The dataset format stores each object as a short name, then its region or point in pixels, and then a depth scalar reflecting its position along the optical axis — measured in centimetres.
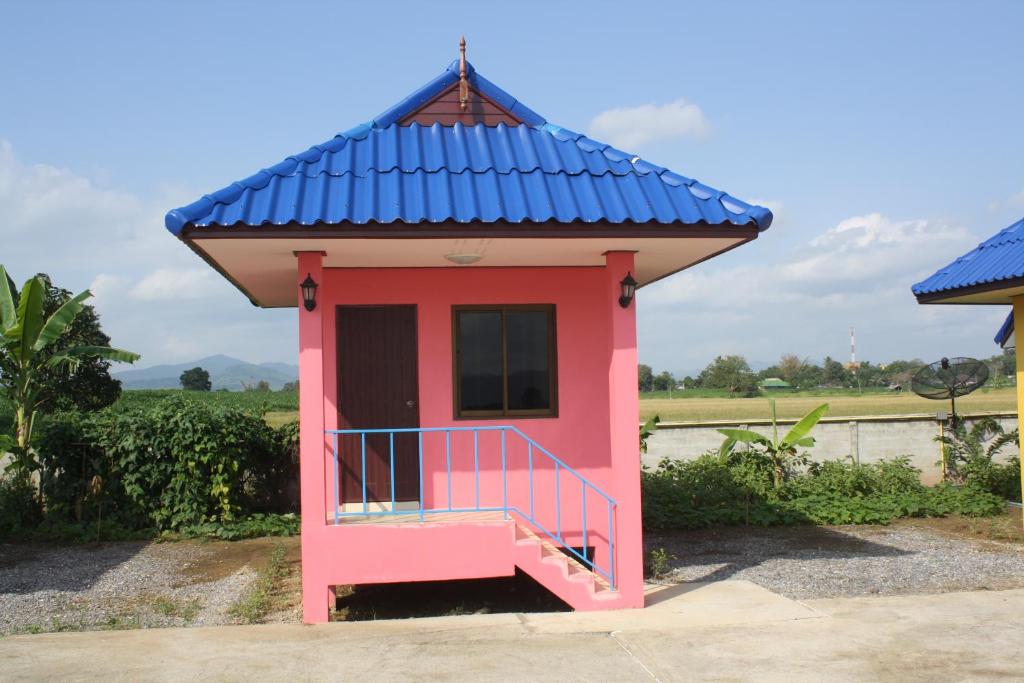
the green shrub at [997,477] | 1458
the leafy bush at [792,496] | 1348
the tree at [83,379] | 2036
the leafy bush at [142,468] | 1336
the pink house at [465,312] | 754
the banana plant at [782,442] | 1409
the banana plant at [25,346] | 1364
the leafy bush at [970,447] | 1495
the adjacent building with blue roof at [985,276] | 1074
